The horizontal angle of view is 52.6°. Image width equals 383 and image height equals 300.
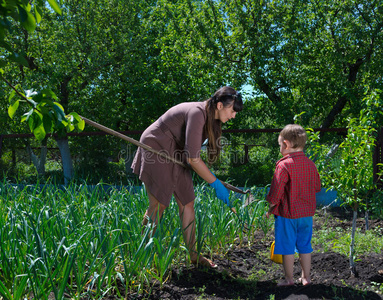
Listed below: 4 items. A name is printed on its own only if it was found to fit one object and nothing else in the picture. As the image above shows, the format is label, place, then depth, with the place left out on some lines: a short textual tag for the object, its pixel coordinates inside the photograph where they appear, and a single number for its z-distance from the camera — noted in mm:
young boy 2383
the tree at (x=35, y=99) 1200
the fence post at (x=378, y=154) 4217
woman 2443
